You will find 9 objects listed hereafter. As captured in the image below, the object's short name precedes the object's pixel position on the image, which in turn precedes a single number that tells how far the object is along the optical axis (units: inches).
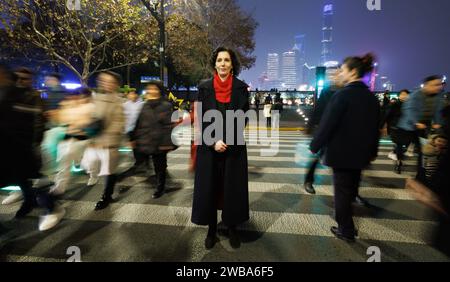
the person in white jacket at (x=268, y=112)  578.8
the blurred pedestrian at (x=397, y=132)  211.2
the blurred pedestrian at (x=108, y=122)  151.3
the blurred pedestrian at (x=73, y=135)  151.8
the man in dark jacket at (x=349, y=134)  117.6
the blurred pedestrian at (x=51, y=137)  162.1
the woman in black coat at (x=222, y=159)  117.3
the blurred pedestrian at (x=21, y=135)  114.2
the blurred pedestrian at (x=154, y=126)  175.8
